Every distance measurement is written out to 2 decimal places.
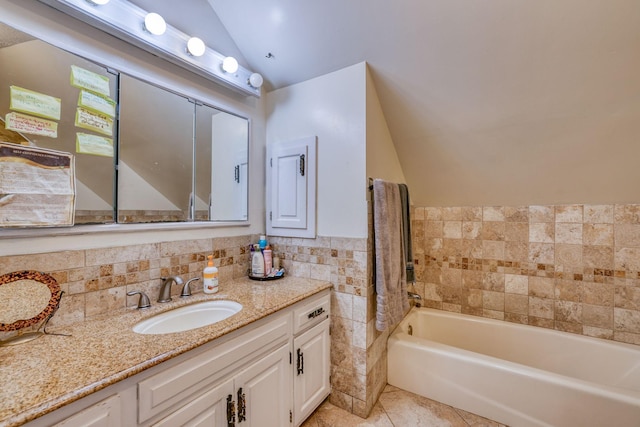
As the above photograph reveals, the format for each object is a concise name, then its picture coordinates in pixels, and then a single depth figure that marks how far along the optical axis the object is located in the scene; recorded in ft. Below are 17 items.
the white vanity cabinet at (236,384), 2.59
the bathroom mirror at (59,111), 3.31
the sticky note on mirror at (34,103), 3.33
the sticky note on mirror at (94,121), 3.90
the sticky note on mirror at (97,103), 3.93
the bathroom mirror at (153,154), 4.45
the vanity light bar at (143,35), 3.69
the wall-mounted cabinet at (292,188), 6.06
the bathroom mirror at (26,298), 3.10
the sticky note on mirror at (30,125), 3.29
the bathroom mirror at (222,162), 5.60
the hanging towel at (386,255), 5.49
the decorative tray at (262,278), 5.88
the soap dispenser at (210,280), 5.00
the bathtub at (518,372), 4.73
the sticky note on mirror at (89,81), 3.86
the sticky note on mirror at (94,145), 3.89
